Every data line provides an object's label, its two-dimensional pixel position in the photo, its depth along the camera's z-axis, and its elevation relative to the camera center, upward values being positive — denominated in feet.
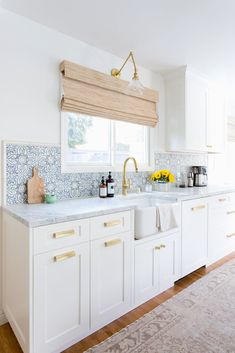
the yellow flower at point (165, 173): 9.35 +0.06
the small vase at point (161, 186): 9.16 -0.45
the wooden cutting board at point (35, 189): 6.05 -0.39
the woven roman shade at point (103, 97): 6.64 +2.53
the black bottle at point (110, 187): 7.49 -0.41
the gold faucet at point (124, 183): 8.05 -0.30
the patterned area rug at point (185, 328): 4.86 -3.58
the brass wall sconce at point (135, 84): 6.81 +2.65
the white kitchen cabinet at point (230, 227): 9.70 -2.23
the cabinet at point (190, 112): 9.39 +2.68
